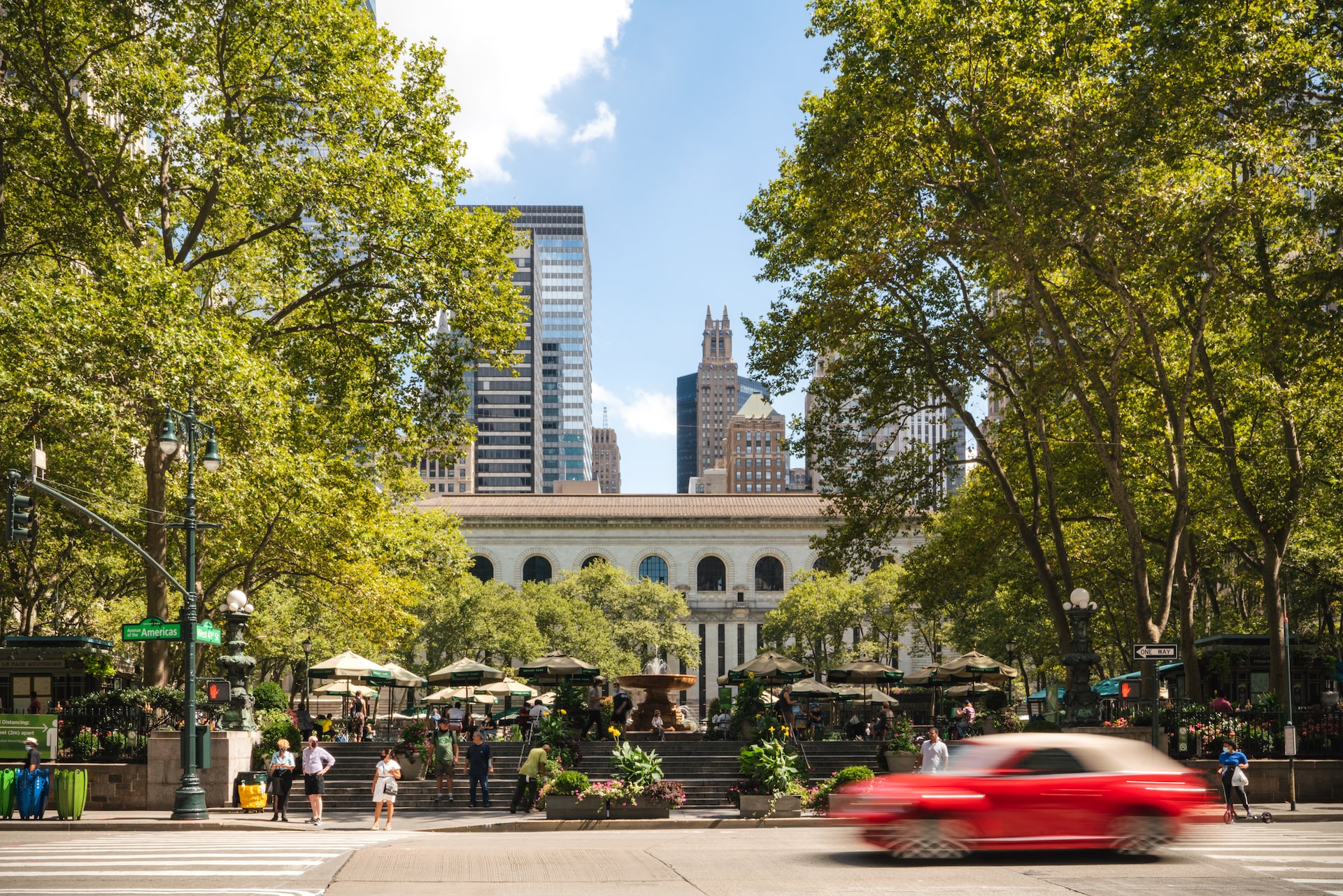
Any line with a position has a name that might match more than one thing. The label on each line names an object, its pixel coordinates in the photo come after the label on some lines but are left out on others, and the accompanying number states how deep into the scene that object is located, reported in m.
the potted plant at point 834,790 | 22.30
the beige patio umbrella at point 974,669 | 38.78
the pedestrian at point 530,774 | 24.11
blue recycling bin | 22.78
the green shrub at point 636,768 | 22.22
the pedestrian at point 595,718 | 32.34
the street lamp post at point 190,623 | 22.30
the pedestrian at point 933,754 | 22.98
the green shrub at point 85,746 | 25.02
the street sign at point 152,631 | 23.11
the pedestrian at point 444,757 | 26.19
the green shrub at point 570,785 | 22.17
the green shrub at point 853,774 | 22.53
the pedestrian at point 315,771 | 22.36
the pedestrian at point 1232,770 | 22.44
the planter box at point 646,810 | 22.05
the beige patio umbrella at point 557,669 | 40.84
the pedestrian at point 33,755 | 23.11
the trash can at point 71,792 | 22.22
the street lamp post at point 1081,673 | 25.64
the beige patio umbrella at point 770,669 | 38.94
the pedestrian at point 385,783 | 21.62
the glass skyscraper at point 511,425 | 187.75
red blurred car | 12.87
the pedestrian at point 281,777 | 22.36
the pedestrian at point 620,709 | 35.44
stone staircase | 26.66
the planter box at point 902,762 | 26.91
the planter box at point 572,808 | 21.98
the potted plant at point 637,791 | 22.06
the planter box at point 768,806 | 22.61
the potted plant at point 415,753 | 27.88
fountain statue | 35.69
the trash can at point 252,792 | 24.19
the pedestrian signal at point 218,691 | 23.92
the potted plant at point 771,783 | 22.66
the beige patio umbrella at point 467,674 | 41.16
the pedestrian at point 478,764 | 25.53
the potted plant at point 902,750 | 26.97
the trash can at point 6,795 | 23.03
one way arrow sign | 22.58
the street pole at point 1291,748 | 23.39
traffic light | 20.58
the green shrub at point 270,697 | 32.16
